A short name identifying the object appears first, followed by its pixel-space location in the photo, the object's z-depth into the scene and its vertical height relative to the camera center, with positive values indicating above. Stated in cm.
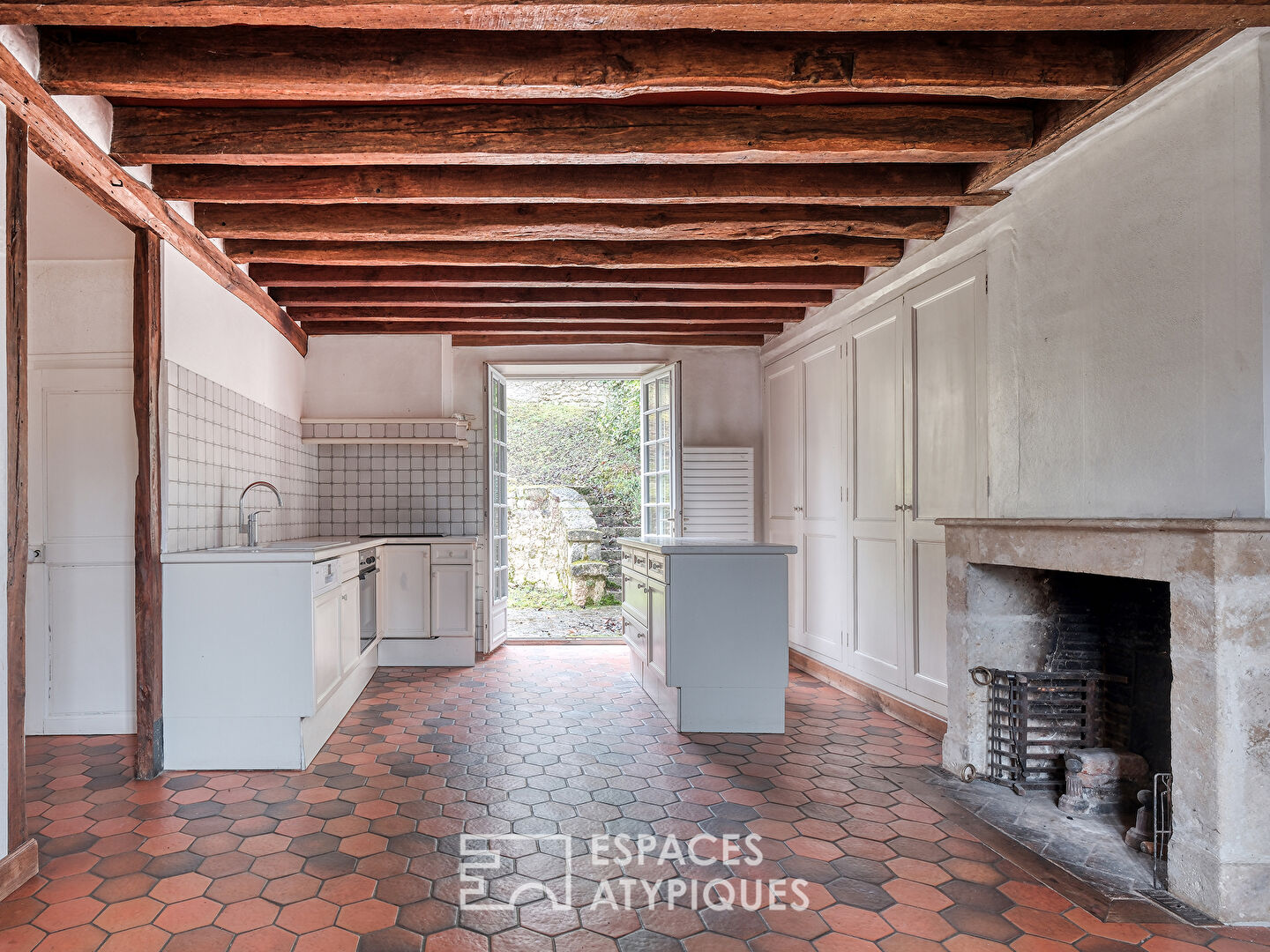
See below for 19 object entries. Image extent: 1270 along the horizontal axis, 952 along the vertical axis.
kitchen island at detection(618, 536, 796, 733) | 371 -71
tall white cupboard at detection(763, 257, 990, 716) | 357 +6
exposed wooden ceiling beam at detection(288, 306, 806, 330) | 526 +117
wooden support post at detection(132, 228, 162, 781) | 317 -5
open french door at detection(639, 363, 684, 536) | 608 +27
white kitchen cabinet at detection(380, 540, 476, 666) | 534 -81
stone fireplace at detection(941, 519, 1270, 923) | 203 -55
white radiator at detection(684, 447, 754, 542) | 599 -5
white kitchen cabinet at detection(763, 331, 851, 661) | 480 +2
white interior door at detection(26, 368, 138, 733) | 370 -31
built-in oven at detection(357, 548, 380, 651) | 466 -66
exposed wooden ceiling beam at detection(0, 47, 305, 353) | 224 +111
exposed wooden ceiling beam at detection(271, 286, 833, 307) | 481 +119
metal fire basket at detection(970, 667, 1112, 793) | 296 -89
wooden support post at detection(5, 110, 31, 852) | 227 +12
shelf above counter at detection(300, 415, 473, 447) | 554 +41
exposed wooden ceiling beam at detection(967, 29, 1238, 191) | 215 +121
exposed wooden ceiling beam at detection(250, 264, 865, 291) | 435 +119
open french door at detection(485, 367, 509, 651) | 593 -16
